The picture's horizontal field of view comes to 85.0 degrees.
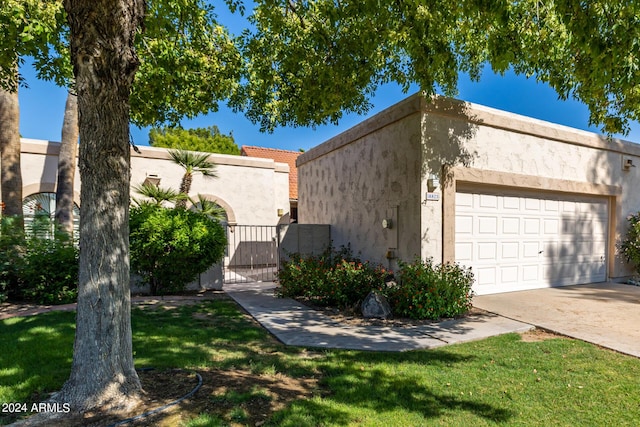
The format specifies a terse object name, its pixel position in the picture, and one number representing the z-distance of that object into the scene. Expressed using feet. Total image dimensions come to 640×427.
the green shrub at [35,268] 24.32
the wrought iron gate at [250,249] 45.50
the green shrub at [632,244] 32.60
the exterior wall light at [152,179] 40.83
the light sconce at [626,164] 33.91
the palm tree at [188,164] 32.50
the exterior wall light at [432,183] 23.48
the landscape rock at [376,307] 21.35
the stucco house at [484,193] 24.18
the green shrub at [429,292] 20.95
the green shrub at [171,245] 25.98
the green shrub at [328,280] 24.30
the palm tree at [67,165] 33.55
